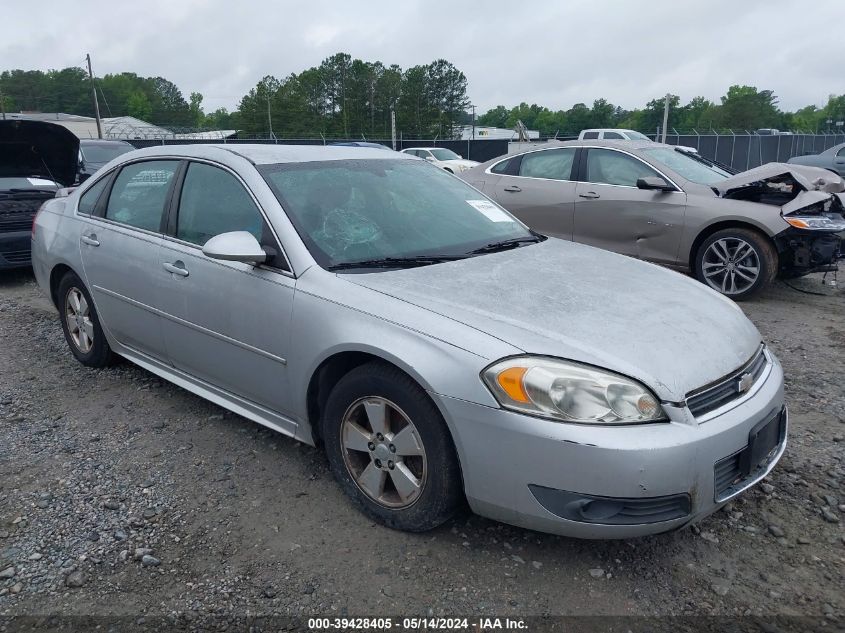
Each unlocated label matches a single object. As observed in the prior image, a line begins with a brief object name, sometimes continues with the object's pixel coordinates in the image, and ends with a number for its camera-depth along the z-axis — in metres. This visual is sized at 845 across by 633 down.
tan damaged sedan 6.13
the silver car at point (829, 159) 18.25
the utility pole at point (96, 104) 42.86
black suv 7.06
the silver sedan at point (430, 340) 2.28
